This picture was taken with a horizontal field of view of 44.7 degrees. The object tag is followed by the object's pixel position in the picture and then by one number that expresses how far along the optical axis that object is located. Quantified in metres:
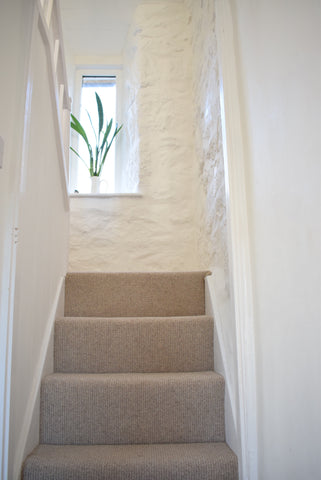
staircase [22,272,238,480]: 1.31
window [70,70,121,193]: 3.66
